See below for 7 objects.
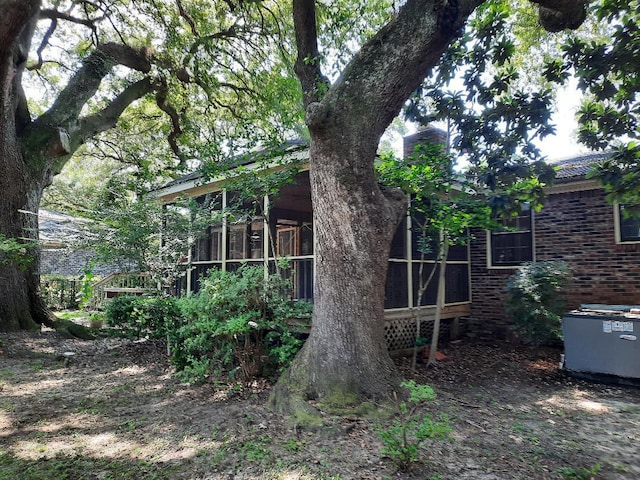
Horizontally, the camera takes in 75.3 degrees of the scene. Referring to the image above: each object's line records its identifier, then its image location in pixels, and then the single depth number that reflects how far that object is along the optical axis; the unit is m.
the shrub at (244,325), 5.37
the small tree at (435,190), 6.23
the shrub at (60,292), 14.72
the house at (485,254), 7.99
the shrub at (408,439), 3.22
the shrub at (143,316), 6.91
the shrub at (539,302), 7.25
